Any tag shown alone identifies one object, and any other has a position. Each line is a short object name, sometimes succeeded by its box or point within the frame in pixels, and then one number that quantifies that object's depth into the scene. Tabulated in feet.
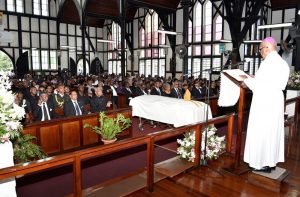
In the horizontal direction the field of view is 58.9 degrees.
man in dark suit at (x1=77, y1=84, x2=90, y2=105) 24.51
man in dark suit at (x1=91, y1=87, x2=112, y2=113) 23.09
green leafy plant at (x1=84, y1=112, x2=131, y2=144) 19.67
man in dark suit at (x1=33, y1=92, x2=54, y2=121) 20.65
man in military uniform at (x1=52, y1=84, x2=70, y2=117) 22.76
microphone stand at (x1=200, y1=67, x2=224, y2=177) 12.57
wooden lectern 11.48
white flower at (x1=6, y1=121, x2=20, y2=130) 9.02
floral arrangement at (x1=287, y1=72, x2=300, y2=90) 27.43
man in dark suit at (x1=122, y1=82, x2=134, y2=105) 32.33
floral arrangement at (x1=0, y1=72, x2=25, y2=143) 8.96
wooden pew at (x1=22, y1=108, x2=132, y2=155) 17.47
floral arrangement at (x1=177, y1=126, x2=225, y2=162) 13.84
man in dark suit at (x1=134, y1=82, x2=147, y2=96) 32.65
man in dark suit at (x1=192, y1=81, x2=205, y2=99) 34.27
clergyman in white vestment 10.78
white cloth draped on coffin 21.83
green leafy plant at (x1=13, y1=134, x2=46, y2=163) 13.25
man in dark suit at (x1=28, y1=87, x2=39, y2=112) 21.94
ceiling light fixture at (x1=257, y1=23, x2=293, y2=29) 31.30
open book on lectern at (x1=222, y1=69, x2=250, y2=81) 11.03
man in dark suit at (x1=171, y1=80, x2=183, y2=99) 29.48
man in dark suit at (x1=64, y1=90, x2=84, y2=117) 21.36
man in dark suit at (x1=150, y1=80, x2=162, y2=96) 30.40
